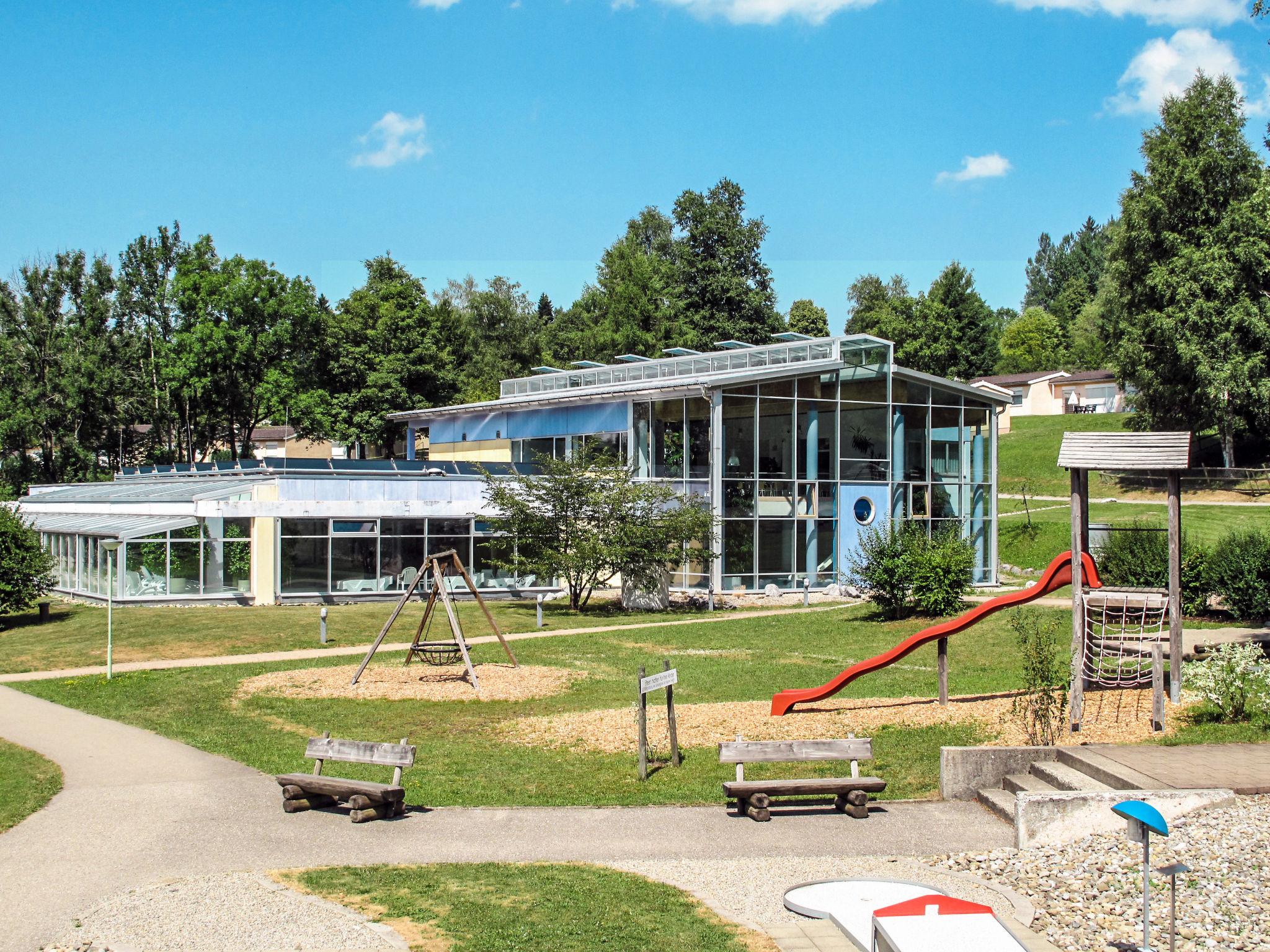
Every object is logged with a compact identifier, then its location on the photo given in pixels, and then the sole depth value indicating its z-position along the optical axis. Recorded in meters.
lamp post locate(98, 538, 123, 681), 19.43
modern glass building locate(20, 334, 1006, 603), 32.91
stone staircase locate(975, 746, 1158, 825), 10.36
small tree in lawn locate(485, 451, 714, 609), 30.39
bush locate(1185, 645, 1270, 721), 12.48
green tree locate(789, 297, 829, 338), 76.56
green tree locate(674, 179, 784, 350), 66.06
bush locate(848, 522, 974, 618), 25.97
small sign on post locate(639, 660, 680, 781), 12.66
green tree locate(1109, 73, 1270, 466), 43.69
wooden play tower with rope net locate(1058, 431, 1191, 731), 12.88
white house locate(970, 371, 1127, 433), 72.62
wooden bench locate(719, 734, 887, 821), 11.10
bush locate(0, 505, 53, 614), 28.23
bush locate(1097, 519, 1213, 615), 22.02
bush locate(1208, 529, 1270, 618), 21.08
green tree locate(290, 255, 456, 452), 56.50
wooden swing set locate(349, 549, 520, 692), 19.33
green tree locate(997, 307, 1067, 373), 100.62
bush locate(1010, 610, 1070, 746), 12.21
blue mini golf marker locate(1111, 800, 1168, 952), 7.03
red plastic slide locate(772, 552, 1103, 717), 14.96
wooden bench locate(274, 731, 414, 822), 11.20
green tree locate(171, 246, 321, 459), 53.47
